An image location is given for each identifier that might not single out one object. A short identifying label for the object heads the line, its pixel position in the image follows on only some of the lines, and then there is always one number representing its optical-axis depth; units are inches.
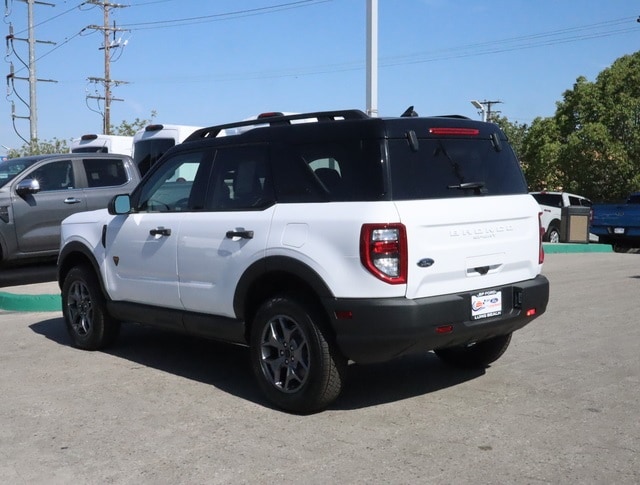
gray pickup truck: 463.5
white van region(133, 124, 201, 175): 681.6
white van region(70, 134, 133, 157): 765.3
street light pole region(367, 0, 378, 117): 575.8
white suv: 205.0
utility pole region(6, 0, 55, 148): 1407.5
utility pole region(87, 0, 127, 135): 1903.3
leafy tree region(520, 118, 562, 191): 1390.3
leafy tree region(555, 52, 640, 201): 1246.3
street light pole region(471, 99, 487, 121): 1275.2
